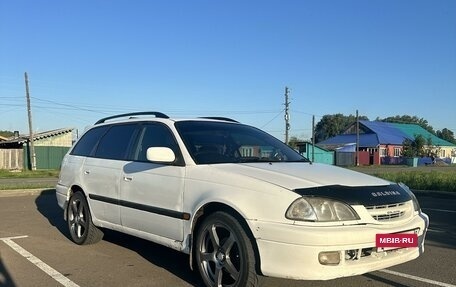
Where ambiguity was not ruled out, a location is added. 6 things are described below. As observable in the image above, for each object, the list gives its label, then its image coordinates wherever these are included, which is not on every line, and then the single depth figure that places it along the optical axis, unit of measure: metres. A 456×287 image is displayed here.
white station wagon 4.16
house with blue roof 72.69
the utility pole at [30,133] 41.52
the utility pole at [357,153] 62.63
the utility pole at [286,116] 54.09
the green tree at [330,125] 120.81
